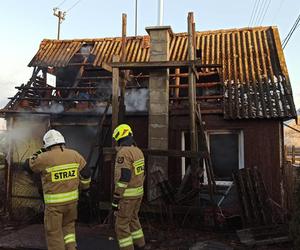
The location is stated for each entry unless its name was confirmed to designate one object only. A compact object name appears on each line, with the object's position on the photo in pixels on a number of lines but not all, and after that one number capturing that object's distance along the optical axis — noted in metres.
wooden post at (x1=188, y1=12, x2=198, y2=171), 7.32
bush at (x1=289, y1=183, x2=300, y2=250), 5.18
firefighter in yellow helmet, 5.49
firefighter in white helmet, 4.98
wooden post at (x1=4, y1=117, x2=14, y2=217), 8.82
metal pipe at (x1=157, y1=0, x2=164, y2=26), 9.08
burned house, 7.91
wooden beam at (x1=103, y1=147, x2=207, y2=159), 7.05
